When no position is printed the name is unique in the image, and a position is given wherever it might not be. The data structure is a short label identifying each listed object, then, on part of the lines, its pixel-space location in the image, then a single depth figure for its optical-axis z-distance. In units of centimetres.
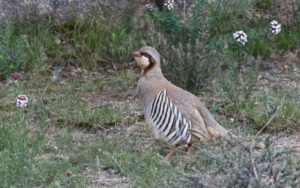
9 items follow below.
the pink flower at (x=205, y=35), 1695
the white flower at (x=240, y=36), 1763
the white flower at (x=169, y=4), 1856
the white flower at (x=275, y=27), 1819
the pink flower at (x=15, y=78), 1307
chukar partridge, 1376
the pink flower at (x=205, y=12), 1736
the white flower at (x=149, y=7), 1927
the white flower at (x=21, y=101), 1245
